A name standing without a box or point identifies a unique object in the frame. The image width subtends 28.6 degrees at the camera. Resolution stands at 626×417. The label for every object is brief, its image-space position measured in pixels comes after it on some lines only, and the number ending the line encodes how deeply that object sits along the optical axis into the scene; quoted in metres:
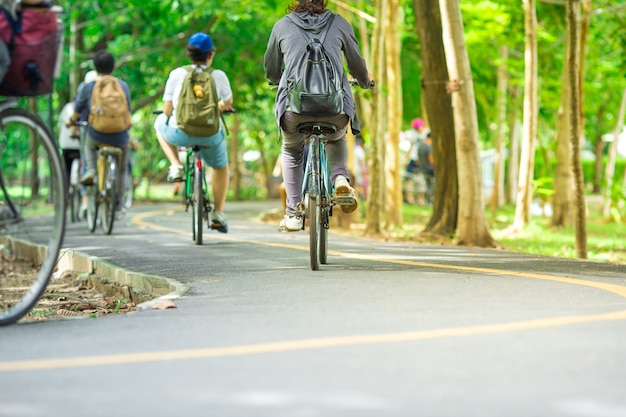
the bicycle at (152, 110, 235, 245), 12.98
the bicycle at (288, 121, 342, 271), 9.16
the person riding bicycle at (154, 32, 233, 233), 12.68
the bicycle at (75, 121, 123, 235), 15.19
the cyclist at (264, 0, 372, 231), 9.26
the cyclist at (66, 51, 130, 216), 15.08
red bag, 6.40
